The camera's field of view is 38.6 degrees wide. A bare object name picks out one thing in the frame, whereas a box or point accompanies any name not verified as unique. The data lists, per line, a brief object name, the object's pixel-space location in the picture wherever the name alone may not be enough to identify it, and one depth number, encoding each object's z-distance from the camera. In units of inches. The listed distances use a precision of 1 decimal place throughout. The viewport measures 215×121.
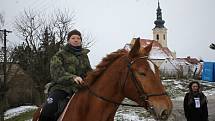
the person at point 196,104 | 313.6
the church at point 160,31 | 3713.3
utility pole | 1010.2
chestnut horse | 134.6
